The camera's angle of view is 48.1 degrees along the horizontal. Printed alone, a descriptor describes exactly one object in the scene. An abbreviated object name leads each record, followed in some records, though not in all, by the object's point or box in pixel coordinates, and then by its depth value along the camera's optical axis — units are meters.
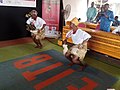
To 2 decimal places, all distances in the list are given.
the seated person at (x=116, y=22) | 4.43
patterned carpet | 2.07
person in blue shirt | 3.37
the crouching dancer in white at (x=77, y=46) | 2.62
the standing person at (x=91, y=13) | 5.03
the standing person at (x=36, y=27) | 3.70
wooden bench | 2.84
